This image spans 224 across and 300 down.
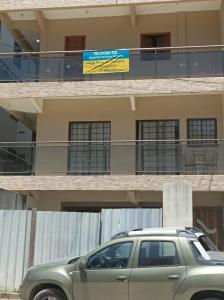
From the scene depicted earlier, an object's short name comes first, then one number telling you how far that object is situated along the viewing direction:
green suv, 7.75
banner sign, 17.86
